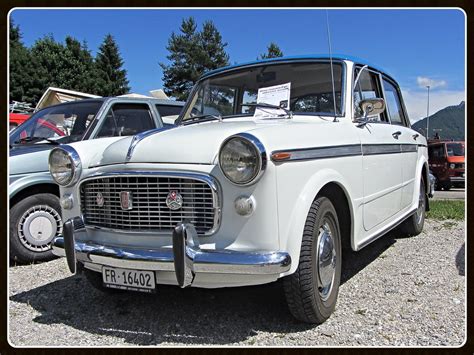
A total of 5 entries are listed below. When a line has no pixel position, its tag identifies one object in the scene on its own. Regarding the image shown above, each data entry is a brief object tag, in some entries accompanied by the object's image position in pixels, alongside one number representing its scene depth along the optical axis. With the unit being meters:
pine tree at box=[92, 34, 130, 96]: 36.14
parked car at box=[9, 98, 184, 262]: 4.66
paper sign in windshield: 3.70
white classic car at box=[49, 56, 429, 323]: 2.54
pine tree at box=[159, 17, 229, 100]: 28.22
